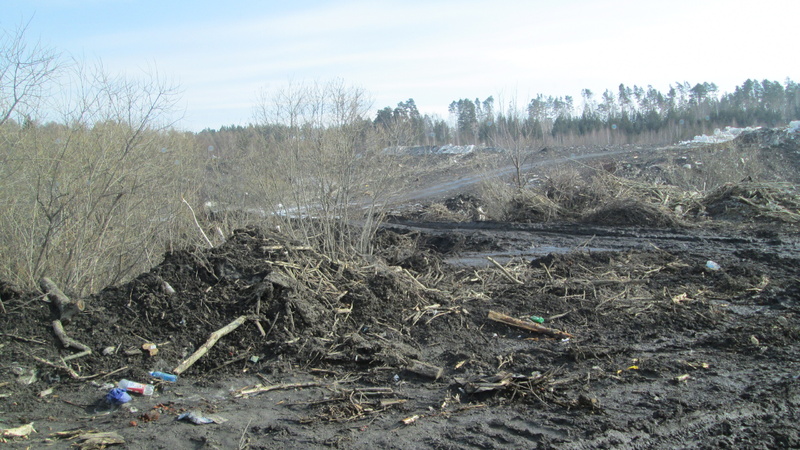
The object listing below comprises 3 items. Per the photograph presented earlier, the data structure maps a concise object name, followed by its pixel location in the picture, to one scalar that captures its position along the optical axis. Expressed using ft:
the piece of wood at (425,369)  16.40
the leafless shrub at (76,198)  22.89
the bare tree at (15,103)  23.45
